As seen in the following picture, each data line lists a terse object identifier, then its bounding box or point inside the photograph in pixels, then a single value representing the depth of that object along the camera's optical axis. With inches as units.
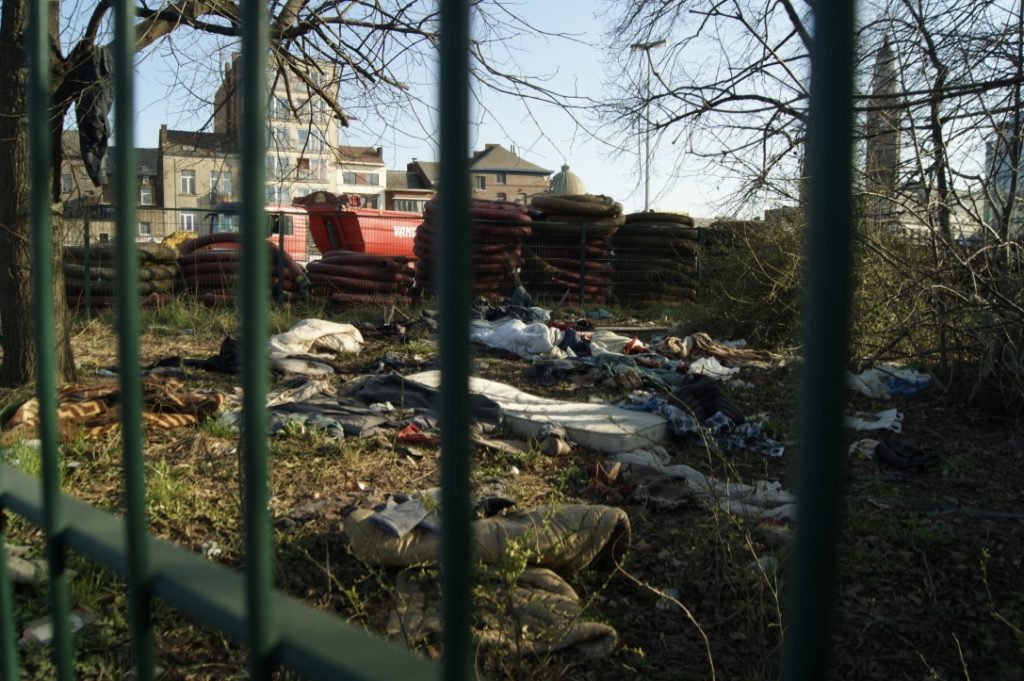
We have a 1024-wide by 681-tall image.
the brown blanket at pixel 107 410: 194.9
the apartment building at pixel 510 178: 2855.1
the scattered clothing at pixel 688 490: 169.3
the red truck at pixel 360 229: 828.0
